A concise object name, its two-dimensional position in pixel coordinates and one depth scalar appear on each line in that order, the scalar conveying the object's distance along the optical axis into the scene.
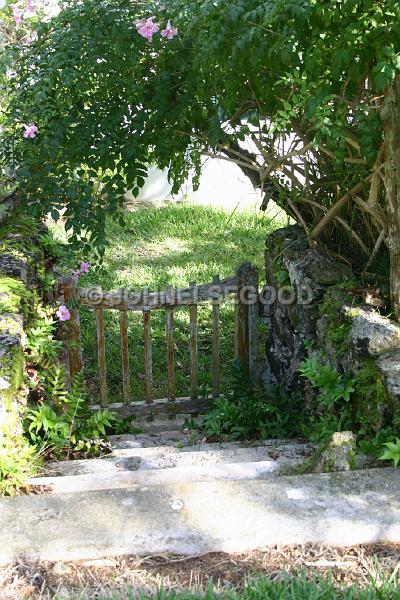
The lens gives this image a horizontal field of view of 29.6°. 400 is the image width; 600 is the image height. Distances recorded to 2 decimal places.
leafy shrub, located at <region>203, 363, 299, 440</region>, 4.53
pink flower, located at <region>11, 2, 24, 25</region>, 4.76
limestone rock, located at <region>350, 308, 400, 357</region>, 3.55
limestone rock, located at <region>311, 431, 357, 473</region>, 3.04
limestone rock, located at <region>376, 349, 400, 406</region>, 3.26
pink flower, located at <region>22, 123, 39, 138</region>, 4.46
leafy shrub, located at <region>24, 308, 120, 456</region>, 3.84
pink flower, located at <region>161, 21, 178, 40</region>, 4.02
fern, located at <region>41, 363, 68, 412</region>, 4.08
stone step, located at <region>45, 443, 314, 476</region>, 3.58
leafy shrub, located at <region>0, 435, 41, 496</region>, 2.93
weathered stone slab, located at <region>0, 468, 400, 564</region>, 2.42
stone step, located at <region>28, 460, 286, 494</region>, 3.13
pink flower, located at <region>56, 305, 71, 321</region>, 4.52
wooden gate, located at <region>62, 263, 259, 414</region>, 4.88
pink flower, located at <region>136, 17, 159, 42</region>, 4.02
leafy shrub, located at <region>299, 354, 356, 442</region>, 3.70
